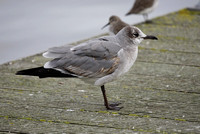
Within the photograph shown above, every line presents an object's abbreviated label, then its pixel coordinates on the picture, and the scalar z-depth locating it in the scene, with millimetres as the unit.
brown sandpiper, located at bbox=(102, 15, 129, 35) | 12766
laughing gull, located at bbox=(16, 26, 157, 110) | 7891
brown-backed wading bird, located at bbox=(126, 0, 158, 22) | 17516
